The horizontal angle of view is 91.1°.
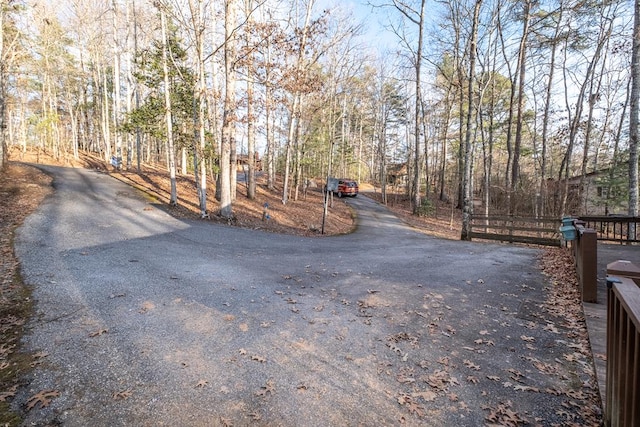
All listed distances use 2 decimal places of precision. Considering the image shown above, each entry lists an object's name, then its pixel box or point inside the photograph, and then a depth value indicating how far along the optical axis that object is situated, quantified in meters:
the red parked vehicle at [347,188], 25.73
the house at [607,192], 17.14
